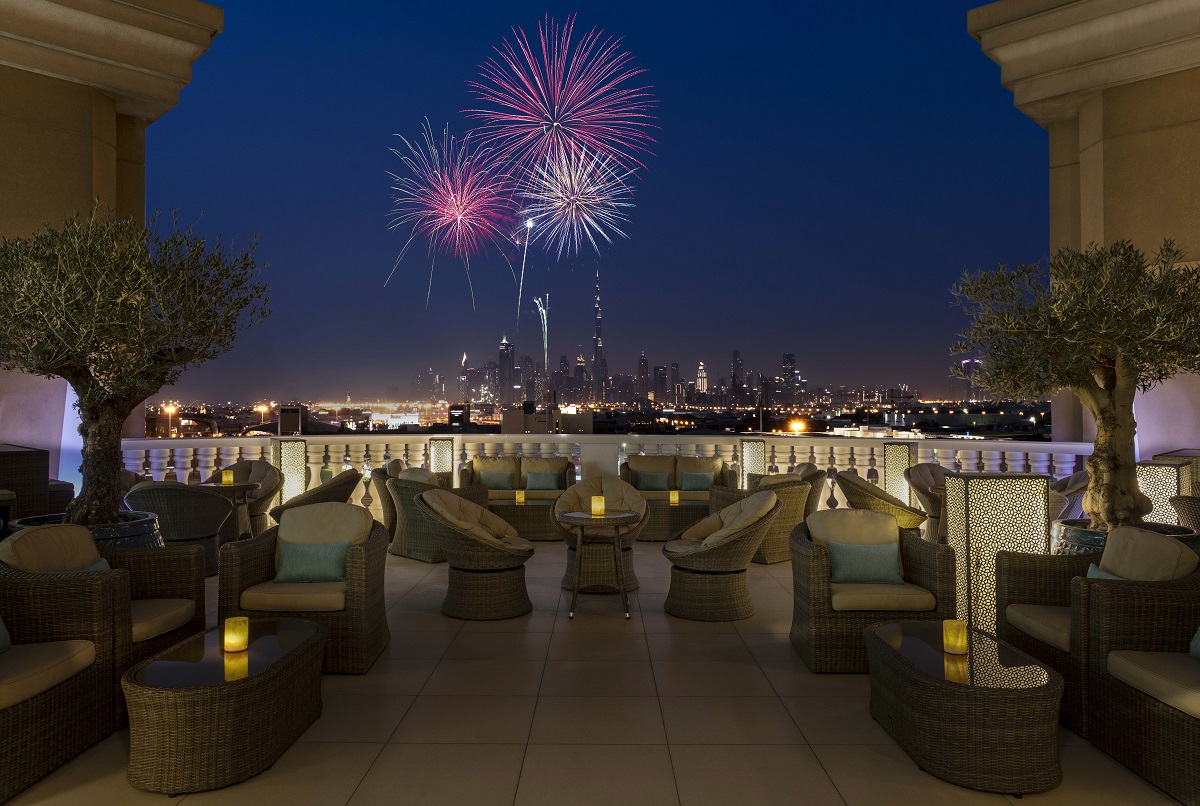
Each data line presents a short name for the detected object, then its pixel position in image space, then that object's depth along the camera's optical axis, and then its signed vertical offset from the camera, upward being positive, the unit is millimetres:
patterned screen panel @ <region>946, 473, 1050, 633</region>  4402 -619
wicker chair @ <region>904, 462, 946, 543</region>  6992 -672
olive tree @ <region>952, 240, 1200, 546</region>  4227 +442
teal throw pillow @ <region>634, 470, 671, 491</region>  8711 -719
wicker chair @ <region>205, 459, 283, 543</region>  7445 -642
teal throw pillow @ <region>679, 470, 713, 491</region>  8586 -703
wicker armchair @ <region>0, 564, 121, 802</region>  2949 -908
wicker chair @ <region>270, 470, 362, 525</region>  6562 -627
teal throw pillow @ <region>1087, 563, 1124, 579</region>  3598 -738
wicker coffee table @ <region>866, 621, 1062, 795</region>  2857 -1134
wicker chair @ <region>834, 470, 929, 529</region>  6547 -728
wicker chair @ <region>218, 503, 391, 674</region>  4148 -1003
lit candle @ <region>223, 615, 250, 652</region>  3217 -893
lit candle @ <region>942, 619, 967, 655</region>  3182 -908
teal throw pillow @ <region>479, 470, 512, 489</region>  8734 -688
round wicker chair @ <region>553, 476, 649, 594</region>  5887 -903
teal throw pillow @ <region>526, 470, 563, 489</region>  8750 -706
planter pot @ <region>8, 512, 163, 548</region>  4520 -656
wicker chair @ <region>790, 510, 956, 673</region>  4156 -1047
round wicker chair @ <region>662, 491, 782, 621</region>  5113 -1000
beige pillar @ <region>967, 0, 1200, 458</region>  7676 +3196
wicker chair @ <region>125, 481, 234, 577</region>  6148 -708
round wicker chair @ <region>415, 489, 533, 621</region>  5207 -1008
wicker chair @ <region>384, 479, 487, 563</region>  6984 -1002
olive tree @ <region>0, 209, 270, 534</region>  4457 +639
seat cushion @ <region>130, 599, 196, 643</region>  3602 -933
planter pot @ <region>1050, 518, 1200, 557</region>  4121 -658
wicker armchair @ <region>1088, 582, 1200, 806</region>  2983 -936
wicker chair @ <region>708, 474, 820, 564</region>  7016 -818
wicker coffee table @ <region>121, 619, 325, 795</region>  2850 -1109
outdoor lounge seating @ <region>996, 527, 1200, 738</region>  3342 -849
